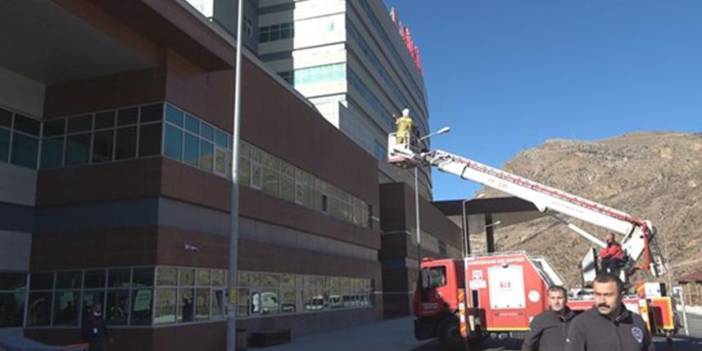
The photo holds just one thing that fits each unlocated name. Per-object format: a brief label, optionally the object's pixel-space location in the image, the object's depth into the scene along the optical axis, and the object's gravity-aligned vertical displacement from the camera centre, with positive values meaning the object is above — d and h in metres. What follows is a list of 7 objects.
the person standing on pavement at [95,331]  15.15 -0.64
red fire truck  18.73 +0.58
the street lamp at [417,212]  22.28 +5.92
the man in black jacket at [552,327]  6.85 -0.32
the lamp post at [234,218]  15.16 +2.03
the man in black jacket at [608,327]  4.18 -0.20
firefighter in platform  22.95 +6.07
